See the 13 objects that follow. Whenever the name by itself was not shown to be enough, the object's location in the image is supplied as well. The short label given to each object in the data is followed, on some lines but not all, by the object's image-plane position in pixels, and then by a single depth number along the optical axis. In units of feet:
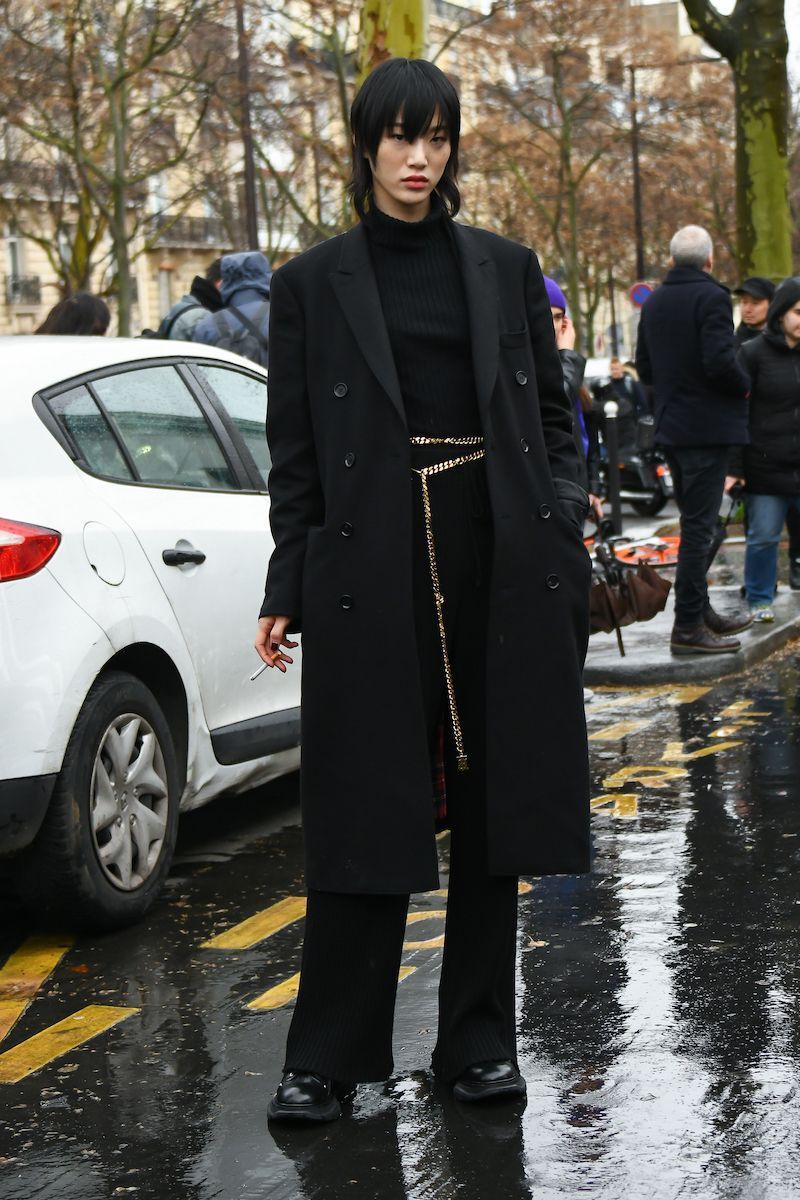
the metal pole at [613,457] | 53.01
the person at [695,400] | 31.45
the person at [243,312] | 32.65
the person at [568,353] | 24.09
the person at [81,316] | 30.32
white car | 16.21
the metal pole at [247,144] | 89.81
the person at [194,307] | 34.53
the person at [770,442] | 35.35
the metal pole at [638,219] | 148.05
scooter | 70.13
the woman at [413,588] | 11.77
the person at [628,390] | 68.69
